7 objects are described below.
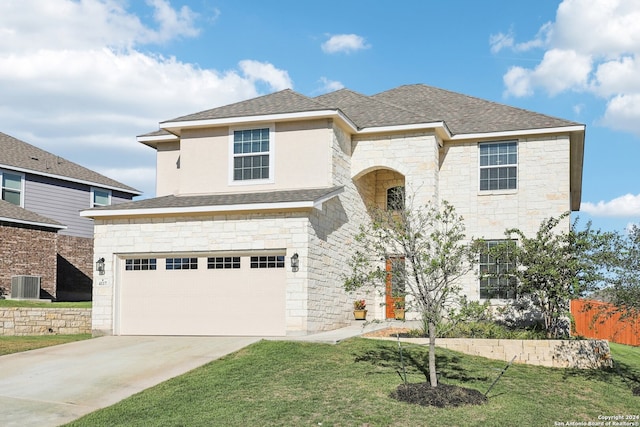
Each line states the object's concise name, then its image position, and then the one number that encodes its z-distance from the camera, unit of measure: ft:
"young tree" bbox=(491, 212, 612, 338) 58.65
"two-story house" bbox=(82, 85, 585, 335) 63.41
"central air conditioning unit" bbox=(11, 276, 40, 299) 85.97
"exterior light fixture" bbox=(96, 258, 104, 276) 67.46
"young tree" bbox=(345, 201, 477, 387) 41.24
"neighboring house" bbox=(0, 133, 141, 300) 89.25
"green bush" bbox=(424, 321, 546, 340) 60.54
